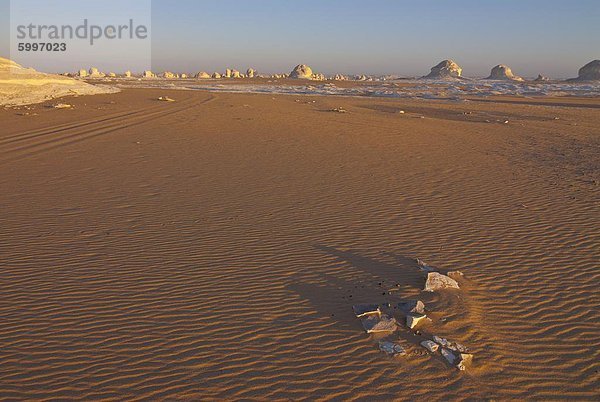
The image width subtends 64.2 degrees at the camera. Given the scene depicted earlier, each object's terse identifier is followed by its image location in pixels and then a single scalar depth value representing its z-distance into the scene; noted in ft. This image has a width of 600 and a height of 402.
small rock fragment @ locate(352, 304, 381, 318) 19.30
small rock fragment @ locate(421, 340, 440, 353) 17.35
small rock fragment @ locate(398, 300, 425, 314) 19.62
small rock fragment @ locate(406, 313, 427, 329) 18.65
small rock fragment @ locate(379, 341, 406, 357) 17.21
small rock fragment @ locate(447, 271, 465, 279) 23.79
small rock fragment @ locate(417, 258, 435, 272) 24.41
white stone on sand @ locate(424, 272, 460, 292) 22.16
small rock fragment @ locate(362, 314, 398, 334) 18.42
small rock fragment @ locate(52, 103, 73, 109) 95.53
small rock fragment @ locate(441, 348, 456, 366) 16.87
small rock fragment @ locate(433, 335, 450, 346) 17.63
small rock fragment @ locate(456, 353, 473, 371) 16.56
